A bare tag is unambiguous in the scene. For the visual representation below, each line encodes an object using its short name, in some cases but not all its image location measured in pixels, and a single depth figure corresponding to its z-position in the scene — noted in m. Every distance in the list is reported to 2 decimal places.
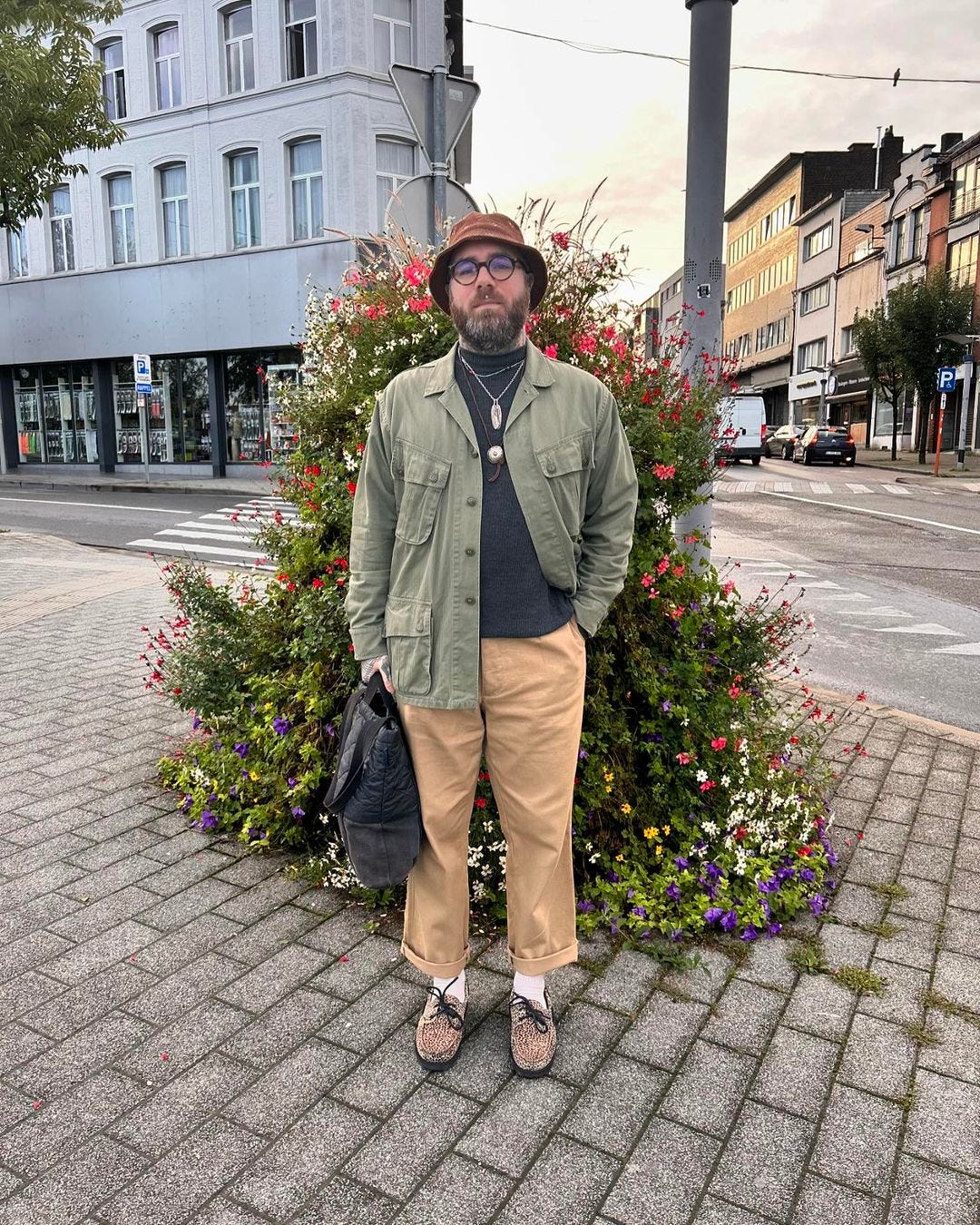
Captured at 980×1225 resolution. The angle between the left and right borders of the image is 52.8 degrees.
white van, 35.78
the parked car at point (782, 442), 41.84
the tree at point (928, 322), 33.06
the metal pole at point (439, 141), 6.08
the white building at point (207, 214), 23.67
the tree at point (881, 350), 34.47
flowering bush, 3.51
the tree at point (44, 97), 12.94
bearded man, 2.56
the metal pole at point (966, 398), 35.00
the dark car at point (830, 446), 35.69
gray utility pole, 4.74
